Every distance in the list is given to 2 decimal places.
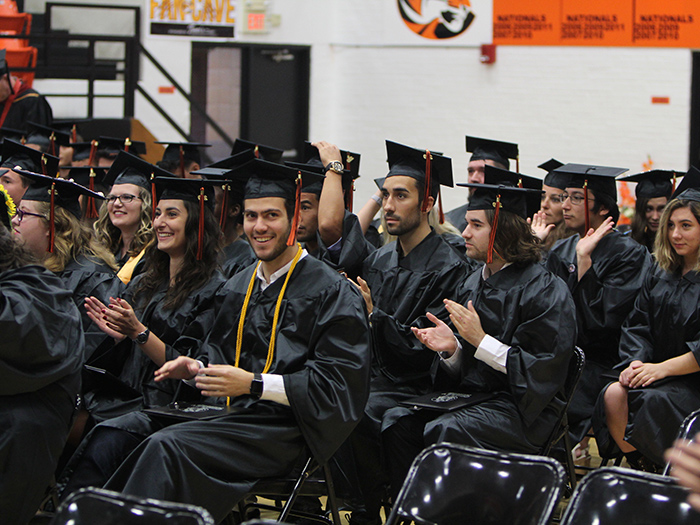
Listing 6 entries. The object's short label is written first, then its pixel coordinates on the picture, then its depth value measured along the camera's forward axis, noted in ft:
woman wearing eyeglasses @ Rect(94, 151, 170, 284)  32.86
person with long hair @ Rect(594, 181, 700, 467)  24.97
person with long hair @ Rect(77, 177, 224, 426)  25.73
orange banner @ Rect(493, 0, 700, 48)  60.23
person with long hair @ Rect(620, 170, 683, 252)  35.63
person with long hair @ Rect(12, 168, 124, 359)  28.48
